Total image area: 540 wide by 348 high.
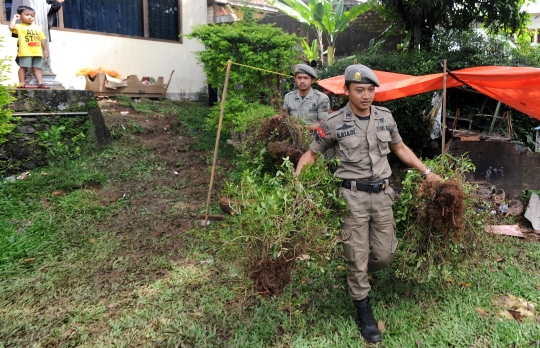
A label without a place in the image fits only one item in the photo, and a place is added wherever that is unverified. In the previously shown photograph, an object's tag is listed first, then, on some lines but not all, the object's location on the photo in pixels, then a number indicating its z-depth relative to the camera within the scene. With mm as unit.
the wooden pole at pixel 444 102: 3902
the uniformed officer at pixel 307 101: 5523
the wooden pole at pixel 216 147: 4836
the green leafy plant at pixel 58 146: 6941
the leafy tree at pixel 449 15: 8320
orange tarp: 4926
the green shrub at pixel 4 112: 4980
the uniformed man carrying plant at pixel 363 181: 3227
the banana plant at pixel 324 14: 10828
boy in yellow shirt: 6910
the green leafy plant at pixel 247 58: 7734
